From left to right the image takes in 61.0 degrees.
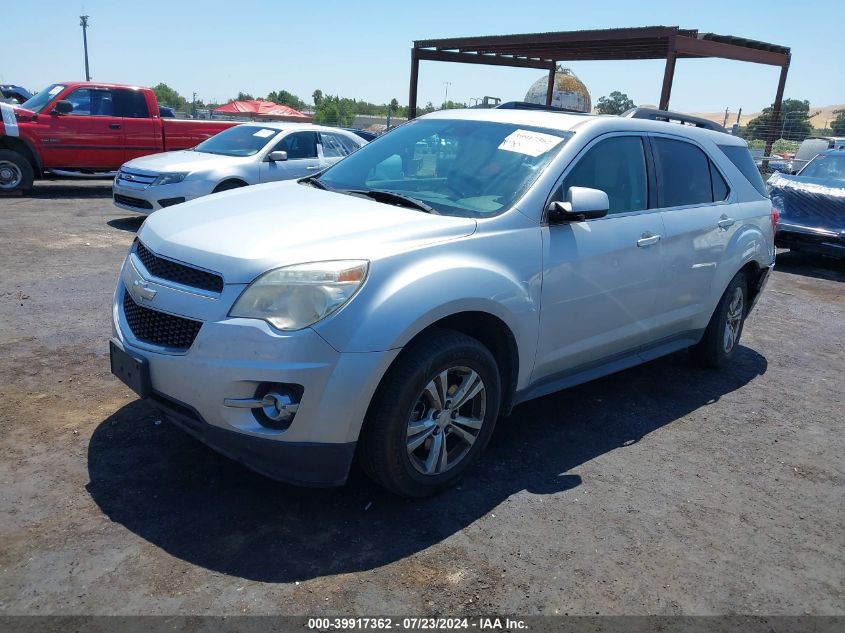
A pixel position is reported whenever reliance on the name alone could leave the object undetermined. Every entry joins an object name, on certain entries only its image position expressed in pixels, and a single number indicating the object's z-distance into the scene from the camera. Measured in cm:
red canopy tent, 3616
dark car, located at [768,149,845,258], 1036
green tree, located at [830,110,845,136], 3846
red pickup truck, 1202
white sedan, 961
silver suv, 293
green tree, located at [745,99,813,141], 1909
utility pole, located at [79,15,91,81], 4612
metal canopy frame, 1478
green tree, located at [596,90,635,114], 6366
